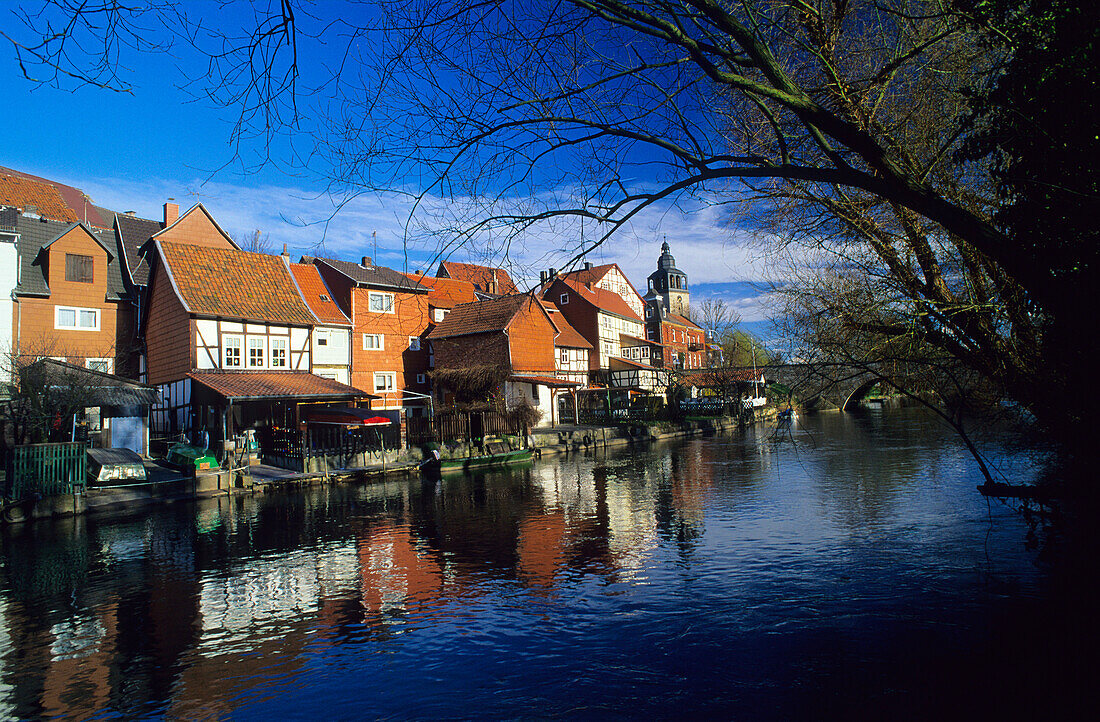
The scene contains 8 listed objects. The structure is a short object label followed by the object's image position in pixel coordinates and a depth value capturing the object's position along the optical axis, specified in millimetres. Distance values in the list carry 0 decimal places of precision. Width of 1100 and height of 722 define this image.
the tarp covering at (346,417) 24906
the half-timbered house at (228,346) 26516
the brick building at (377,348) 35875
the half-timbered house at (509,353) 37875
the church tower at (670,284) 97562
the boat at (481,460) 25906
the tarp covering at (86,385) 20859
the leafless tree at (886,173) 4402
